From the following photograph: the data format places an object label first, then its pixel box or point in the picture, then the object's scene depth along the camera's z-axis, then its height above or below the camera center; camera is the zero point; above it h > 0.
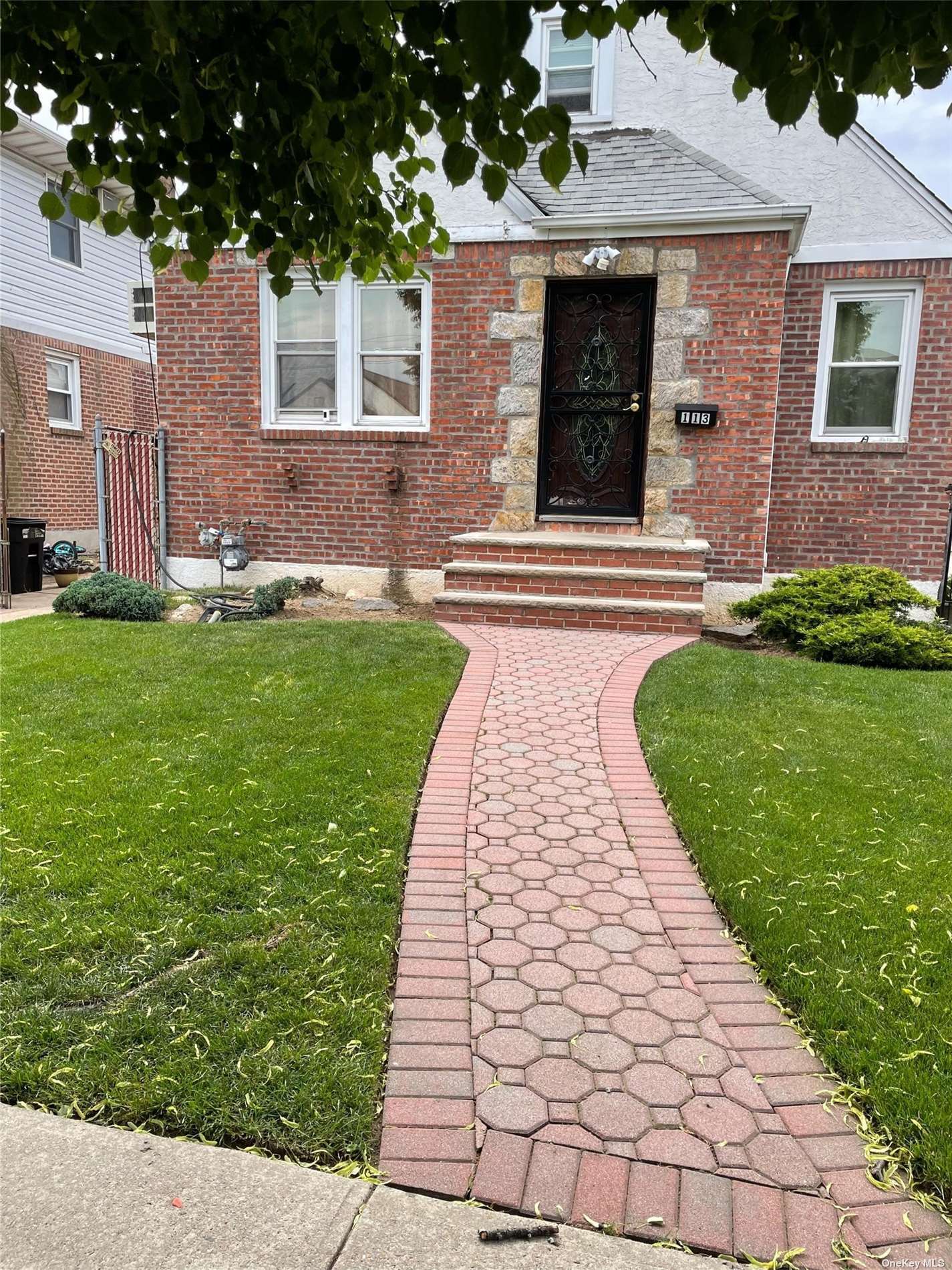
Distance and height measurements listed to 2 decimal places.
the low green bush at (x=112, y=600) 7.81 -1.07
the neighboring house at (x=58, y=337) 13.34 +2.45
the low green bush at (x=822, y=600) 7.18 -0.84
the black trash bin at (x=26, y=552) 10.41 -0.89
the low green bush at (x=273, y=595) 8.10 -1.05
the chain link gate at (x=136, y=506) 9.25 -0.25
